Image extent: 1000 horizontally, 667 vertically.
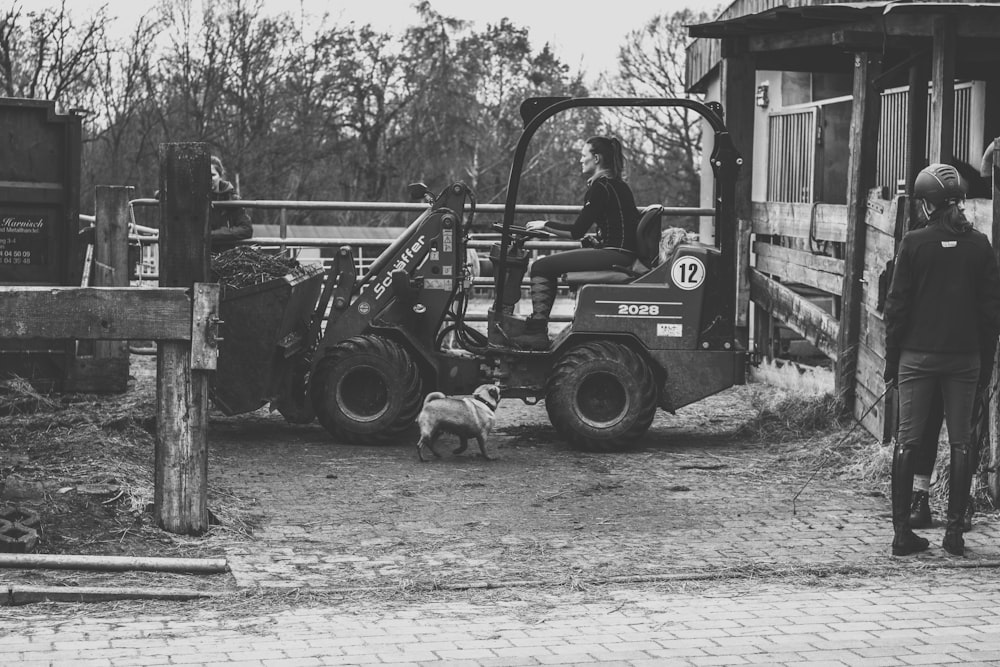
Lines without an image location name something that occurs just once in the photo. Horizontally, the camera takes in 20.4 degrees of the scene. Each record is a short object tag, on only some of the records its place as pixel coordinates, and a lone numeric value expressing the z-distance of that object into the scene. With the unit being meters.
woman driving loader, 20.17
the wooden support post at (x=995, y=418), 15.31
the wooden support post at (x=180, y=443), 13.47
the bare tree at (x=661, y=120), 77.14
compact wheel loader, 19.84
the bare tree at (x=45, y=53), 56.58
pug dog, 18.56
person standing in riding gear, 13.70
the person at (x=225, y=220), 25.02
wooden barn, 19.03
